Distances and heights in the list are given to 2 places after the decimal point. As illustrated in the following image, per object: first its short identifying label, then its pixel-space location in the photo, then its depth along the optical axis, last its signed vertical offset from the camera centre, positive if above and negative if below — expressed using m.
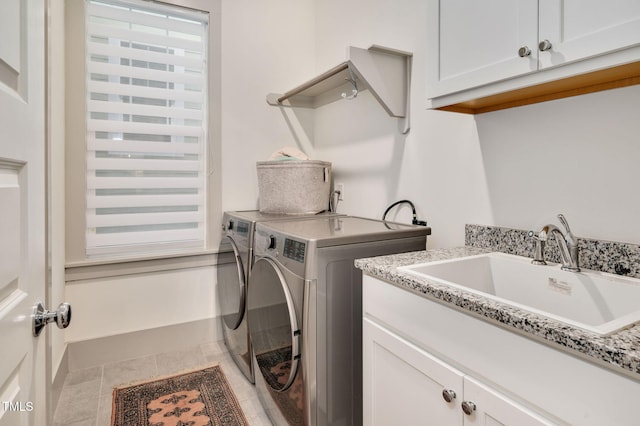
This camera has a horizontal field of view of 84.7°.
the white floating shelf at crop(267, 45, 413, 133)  1.71 +0.69
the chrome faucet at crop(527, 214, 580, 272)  1.07 -0.10
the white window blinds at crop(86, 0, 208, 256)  2.18 +0.54
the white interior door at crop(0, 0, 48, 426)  0.56 +0.00
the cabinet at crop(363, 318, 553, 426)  0.79 -0.48
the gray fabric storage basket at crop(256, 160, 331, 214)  2.19 +0.16
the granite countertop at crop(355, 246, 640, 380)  0.58 -0.23
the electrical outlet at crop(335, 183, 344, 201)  2.45 +0.12
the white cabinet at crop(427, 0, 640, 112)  0.80 +0.45
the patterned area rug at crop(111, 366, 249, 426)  1.70 -1.01
